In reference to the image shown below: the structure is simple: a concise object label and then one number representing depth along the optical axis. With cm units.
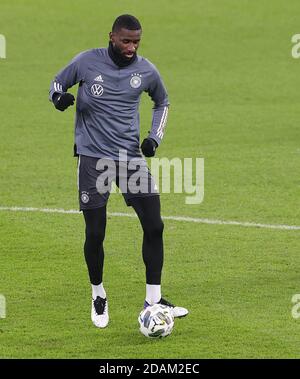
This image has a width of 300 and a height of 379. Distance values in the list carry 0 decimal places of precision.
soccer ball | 1081
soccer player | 1140
